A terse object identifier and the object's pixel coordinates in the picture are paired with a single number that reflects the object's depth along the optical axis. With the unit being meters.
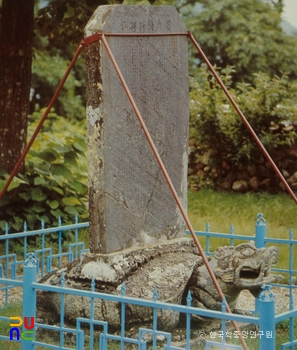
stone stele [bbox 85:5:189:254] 4.89
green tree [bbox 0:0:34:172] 7.87
